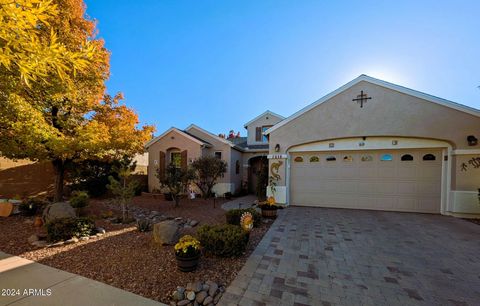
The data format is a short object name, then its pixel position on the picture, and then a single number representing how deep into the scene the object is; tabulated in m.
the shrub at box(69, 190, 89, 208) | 6.86
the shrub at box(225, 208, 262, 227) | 5.61
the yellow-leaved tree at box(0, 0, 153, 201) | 5.50
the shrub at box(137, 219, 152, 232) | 5.30
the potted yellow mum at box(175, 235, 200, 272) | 3.24
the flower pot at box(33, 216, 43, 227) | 5.65
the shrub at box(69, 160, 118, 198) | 10.80
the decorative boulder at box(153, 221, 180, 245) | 4.37
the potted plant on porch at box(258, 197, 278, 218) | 6.71
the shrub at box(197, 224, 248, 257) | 3.74
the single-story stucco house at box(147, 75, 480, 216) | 6.99
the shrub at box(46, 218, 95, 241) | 4.53
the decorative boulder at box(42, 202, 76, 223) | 5.43
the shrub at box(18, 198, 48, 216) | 6.70
